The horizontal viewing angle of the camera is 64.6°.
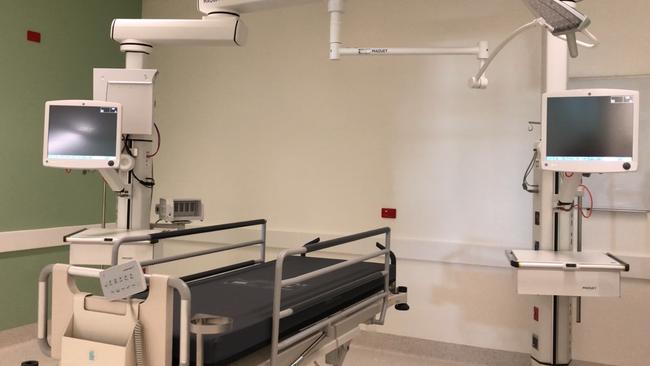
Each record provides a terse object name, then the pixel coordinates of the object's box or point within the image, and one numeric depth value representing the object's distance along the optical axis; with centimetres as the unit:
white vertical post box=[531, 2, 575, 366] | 293
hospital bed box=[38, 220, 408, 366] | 152
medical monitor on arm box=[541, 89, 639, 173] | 259
